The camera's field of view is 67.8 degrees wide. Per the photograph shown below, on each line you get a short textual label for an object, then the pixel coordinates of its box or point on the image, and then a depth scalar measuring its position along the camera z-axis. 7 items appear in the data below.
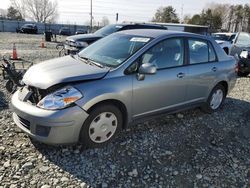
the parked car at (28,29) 26.70
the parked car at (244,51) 6.80
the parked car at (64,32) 28.60
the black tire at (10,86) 4.25
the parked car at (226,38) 8.92
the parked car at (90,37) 7.39
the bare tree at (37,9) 59.38
